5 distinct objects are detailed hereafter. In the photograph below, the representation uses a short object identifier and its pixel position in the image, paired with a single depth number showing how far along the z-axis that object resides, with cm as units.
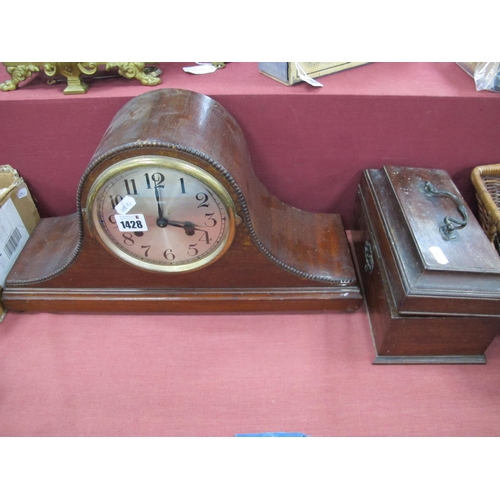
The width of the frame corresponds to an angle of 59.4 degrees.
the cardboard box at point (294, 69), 136
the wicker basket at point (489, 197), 134
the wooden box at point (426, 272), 111
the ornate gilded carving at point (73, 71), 132
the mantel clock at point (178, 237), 109
